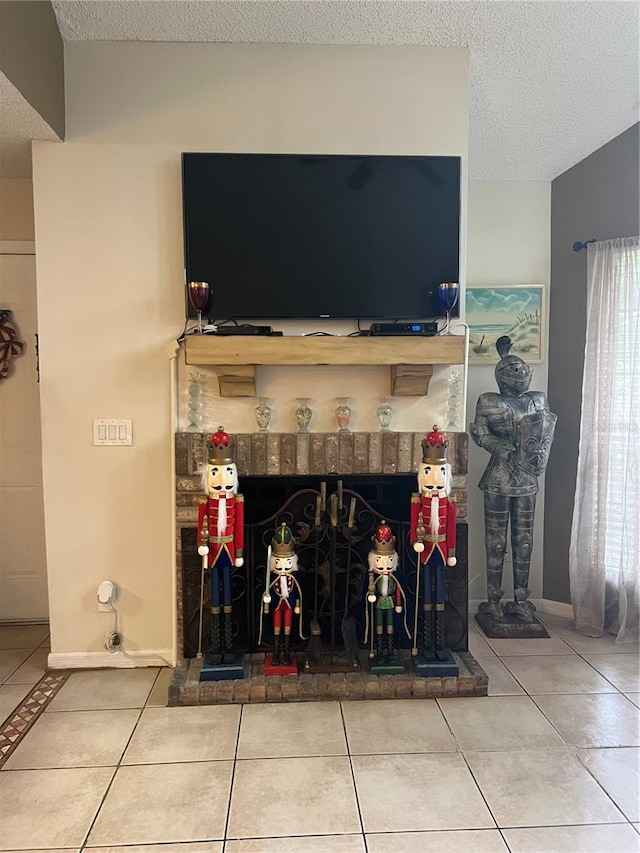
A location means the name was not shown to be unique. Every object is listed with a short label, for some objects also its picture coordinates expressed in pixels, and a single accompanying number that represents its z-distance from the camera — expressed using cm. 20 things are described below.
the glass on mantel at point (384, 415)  245
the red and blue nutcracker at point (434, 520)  222
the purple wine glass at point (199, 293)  222
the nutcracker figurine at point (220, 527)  219
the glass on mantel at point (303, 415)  242
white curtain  276
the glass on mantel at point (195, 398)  243
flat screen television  237
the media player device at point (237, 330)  229
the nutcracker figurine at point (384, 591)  226
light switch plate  246
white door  301
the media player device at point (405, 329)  232
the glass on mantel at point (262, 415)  242
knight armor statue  284
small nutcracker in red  225
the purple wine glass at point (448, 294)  229
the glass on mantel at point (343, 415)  243
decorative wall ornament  297
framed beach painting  321
